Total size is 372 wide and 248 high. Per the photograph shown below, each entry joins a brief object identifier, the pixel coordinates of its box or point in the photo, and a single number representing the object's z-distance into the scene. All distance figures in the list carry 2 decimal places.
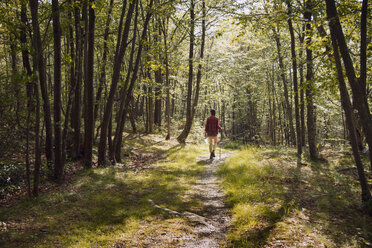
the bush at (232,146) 19.07
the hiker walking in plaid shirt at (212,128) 11.21
